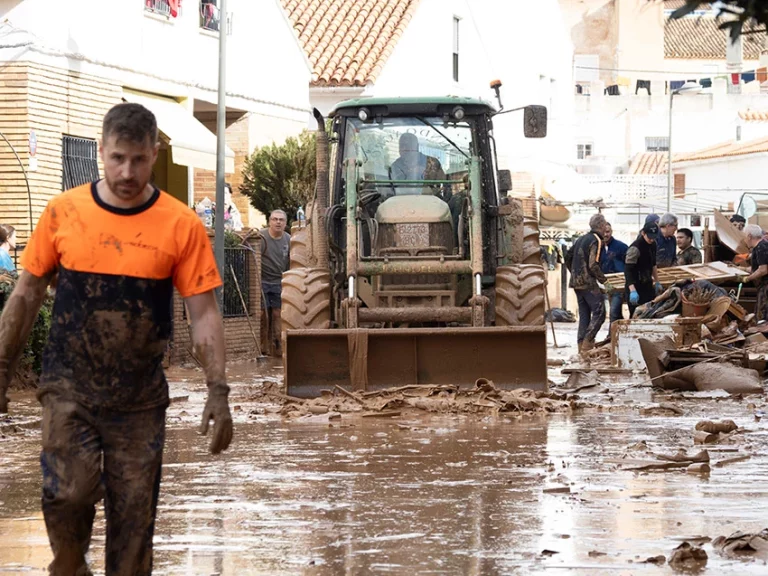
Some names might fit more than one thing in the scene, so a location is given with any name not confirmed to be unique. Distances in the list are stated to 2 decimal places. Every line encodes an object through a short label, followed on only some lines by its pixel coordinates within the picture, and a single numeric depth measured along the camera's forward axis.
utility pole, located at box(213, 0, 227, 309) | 21.62
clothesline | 63.53
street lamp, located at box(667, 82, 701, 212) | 52.47
